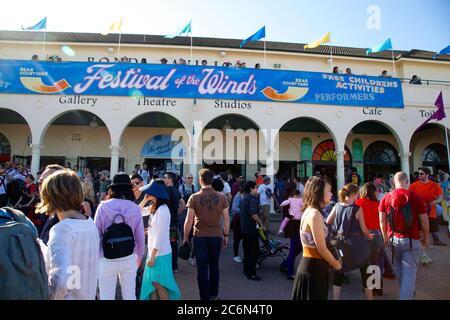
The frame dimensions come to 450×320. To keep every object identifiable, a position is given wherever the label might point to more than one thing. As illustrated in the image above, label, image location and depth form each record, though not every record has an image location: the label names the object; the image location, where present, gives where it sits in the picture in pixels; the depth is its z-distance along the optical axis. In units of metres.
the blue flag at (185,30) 13.49
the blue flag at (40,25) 13.11
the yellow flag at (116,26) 12.97
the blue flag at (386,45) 13.40
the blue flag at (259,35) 13.64
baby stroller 5.74
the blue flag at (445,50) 13.61
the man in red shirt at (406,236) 3.55
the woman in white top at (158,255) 3.11
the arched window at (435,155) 16.91
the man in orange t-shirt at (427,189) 5.93
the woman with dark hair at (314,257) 2.68
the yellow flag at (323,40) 13.50
